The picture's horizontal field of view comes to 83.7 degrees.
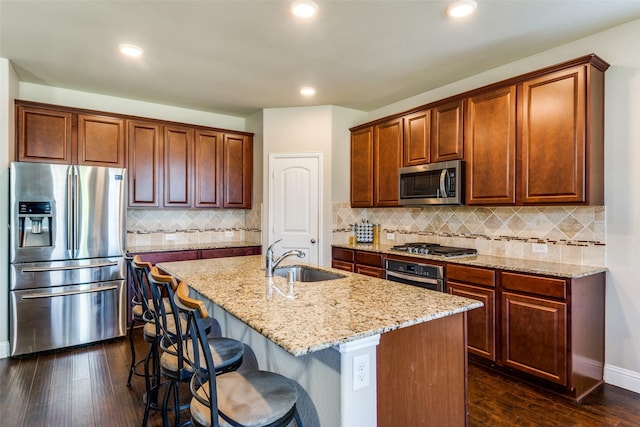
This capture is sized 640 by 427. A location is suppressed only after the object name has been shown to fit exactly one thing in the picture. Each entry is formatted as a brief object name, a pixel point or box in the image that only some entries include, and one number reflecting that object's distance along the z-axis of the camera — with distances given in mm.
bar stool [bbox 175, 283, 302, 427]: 1215
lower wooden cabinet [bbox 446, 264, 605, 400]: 2455
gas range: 3343
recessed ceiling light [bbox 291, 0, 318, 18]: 2320
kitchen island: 1301
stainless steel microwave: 3357
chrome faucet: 2332
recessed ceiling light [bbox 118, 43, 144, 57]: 2941
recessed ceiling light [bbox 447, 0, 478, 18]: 2315
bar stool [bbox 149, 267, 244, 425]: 1569
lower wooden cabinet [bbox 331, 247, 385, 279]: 3882
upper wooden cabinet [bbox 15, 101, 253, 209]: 3586
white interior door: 4574
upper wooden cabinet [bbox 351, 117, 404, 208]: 4094
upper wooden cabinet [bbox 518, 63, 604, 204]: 2557
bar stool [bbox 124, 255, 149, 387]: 2191
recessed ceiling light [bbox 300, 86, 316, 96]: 3975
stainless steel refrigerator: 3215
